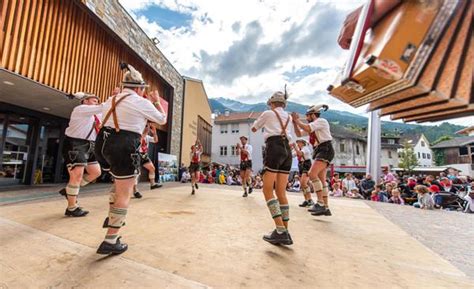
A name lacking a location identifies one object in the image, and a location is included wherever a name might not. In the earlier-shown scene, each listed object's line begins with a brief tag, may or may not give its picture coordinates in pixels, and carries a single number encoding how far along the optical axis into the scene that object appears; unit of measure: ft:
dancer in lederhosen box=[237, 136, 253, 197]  21.03
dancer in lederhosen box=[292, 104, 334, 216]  12.05
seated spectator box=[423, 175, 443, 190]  26.07
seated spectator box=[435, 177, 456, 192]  25.54
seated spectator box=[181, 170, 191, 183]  36.52
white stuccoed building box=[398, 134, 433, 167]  146.82
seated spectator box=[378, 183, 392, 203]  25.23
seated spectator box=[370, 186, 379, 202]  25.51
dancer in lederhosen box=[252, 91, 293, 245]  7.97
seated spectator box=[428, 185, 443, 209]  20.48
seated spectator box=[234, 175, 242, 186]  44.29
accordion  2.47
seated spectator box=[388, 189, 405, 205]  23.59
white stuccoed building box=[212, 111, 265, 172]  95.36
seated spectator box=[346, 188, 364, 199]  27.32
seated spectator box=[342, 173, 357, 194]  30.26
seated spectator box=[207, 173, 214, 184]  41.75
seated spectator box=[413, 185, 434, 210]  18.81
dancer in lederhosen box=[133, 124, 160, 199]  16.11
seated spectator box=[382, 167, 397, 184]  34.90
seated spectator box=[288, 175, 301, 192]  34.19
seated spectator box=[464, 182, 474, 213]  19.26
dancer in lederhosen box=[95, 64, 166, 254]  6.42
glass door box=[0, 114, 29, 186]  21.40
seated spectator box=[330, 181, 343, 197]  28.25
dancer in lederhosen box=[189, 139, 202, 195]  20.89
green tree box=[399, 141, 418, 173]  112.57
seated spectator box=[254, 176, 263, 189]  39.19
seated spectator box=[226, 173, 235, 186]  42.15
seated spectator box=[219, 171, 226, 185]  44.60
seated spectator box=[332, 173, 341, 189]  31.76
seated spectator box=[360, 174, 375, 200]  29.73
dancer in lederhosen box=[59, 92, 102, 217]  9.77
